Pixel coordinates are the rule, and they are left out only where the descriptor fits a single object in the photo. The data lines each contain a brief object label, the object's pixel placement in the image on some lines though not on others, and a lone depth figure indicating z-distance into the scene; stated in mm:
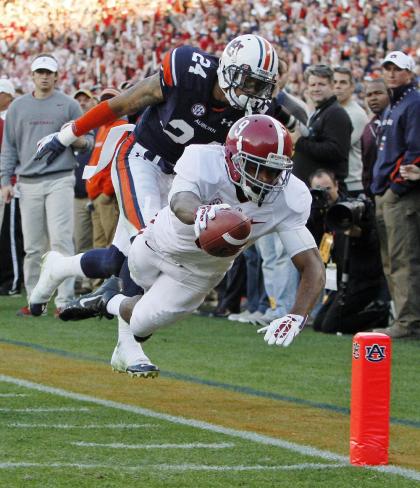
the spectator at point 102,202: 20500
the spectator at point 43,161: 19250
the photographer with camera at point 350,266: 17875
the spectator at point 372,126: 18578
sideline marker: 8797
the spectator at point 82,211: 23672
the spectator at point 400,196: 17078
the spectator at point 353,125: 19328
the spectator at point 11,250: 24062
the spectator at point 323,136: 18125
